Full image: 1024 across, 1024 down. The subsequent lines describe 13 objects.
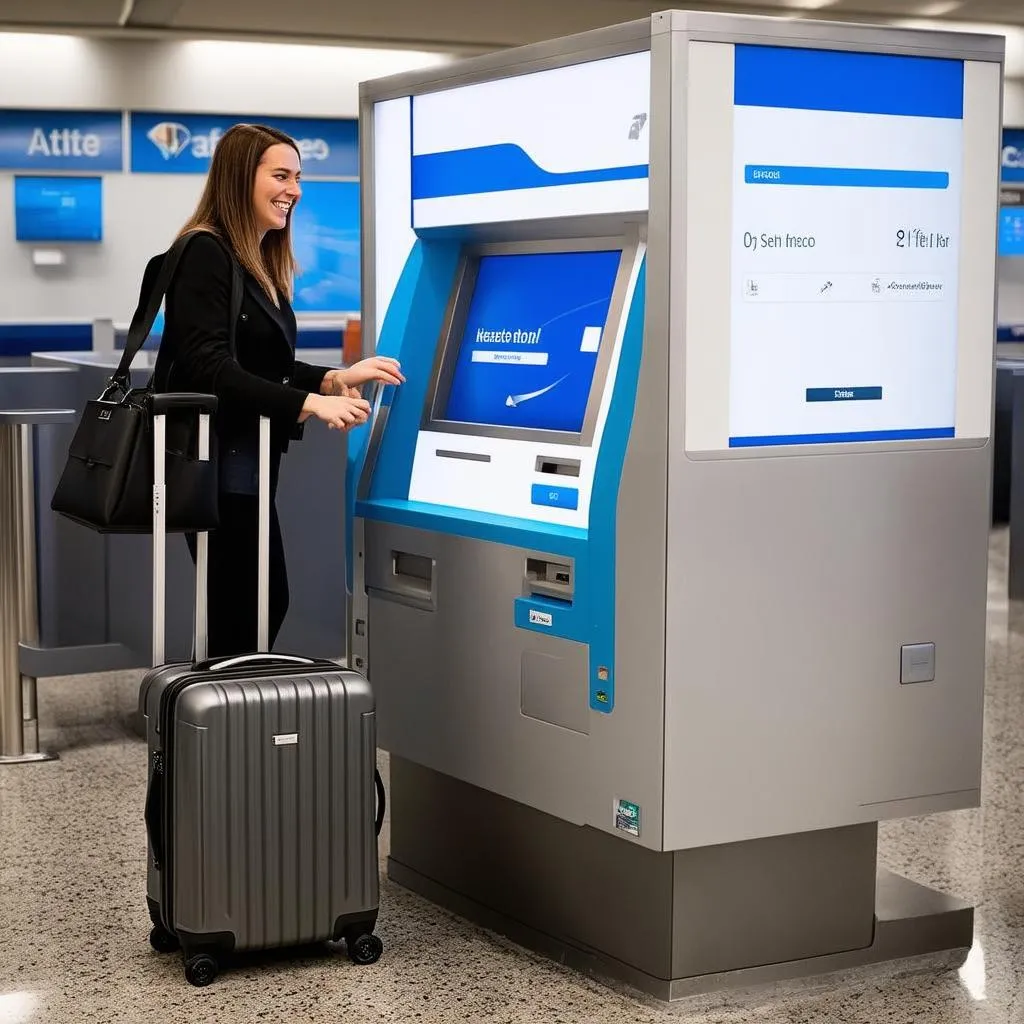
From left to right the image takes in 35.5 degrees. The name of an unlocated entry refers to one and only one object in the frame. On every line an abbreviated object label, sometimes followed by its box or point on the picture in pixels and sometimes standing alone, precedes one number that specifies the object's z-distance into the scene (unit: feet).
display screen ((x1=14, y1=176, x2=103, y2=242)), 35.55
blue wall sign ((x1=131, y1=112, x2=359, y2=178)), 36.29
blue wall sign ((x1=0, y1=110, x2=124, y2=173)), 35.24
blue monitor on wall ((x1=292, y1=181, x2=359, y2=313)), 38.17
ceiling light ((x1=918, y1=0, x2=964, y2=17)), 34.10
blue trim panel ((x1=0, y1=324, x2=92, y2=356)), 34.58
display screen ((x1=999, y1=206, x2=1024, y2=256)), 45.29
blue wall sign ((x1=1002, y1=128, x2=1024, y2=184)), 44.80
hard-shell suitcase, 9.14
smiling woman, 10.03
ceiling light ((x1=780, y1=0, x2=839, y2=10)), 34.47
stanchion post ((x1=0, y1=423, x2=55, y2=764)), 15.12
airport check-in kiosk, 8.57
